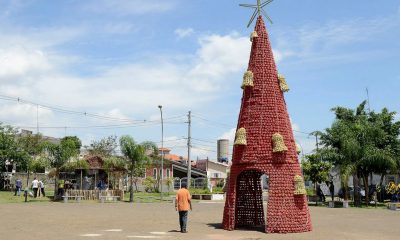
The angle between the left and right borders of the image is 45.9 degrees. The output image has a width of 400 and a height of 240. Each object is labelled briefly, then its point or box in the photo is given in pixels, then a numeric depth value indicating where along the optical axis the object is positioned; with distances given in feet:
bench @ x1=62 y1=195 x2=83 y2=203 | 108.27
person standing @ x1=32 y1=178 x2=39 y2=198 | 116.67
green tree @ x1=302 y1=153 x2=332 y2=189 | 115.14
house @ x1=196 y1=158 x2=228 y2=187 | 218.18
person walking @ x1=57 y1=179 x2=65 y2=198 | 115.10
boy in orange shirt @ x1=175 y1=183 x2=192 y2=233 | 48.73
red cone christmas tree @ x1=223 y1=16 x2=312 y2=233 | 48.91
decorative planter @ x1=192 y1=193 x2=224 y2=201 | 135.95
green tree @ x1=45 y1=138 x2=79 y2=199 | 111.75
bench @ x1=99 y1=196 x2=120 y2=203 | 114.22
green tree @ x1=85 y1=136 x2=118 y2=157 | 185.82
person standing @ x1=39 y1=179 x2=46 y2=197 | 119.96
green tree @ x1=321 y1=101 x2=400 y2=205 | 103.09
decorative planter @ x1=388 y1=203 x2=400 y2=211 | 94.17
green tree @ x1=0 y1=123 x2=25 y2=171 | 144.97
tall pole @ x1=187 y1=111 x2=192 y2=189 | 147.23
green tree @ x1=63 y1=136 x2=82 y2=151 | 247.56
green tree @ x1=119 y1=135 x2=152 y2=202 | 116.47
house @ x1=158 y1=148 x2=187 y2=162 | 253.90
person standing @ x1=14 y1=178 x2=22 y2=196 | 124.62
